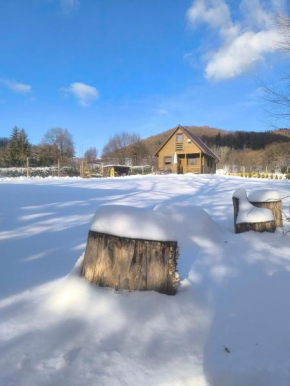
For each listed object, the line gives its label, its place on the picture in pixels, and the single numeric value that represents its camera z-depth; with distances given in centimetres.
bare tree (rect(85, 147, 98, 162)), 7419
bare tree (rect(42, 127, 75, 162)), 5020
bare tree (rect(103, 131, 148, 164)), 5722
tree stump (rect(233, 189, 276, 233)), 471
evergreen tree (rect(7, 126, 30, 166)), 3692
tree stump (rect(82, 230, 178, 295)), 211
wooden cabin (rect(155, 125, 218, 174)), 3141
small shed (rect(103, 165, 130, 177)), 2928
